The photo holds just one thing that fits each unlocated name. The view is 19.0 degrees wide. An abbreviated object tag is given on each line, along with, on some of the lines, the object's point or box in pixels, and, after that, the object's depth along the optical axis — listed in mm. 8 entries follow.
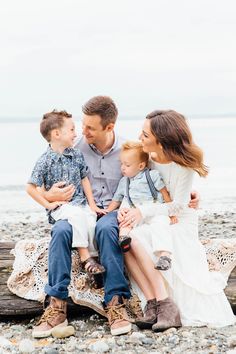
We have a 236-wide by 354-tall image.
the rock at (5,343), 5202
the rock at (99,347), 5035
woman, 5535
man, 5391
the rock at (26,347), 5082
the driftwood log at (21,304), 5801
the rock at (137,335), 5250
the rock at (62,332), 5379
